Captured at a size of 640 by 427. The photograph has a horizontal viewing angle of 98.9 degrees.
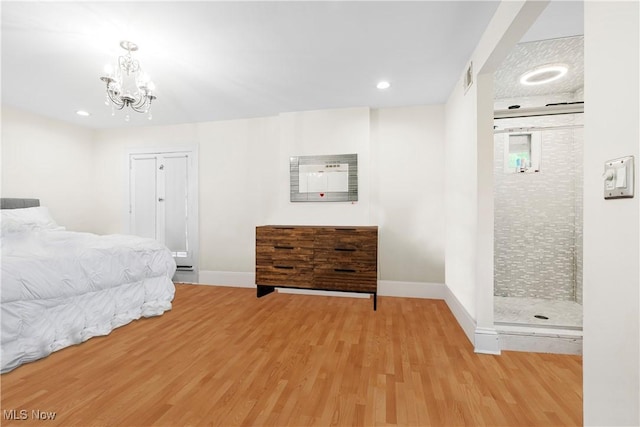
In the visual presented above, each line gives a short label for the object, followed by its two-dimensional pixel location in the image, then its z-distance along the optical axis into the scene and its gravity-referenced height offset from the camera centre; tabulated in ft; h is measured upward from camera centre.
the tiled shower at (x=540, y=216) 9.90 -0.20
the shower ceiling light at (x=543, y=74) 8.50 +4.42
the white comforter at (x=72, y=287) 6.66 -2.30
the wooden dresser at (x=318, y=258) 10.63 -1.91
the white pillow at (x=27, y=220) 9.80 -0.38
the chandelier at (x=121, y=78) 7.45 +3.70
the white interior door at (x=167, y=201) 14.75 +0.52
